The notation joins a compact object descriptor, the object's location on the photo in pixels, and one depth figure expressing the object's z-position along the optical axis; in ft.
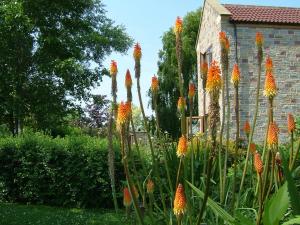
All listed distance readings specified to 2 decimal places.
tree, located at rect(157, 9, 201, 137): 89.92
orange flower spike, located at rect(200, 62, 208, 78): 8.89
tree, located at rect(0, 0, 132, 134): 63.57
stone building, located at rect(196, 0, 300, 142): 52.54
